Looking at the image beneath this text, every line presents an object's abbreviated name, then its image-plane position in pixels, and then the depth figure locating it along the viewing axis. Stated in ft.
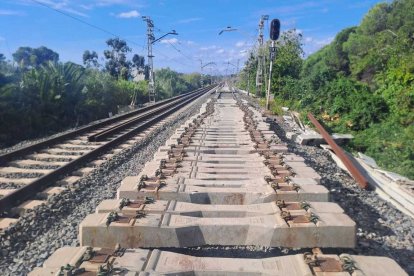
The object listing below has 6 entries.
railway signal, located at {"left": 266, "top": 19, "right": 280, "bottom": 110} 47.75
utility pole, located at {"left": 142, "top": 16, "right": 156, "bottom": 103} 104.53
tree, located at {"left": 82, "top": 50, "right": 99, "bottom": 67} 207.29
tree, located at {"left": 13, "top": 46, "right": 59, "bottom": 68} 222.19
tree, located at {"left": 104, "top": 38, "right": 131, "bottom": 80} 184.44
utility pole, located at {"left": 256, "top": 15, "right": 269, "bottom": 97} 92.48
